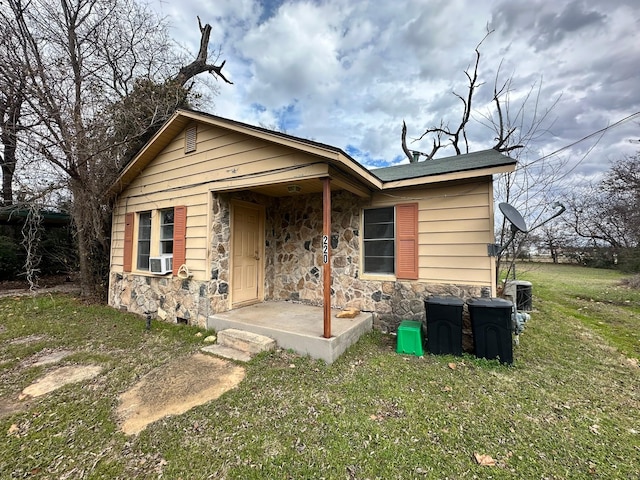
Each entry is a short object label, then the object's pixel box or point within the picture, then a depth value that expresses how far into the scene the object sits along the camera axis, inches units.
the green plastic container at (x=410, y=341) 156.3
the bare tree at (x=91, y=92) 232.7
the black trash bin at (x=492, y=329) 141.0
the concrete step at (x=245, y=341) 152.1
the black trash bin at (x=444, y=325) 151.6
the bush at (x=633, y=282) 397.1
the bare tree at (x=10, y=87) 219.8
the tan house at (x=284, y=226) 166.4
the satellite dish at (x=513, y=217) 151.3
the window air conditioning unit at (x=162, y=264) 218.5
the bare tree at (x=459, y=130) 463.8
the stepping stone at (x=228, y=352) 146.8
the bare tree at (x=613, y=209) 492.7
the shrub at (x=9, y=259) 370.0
